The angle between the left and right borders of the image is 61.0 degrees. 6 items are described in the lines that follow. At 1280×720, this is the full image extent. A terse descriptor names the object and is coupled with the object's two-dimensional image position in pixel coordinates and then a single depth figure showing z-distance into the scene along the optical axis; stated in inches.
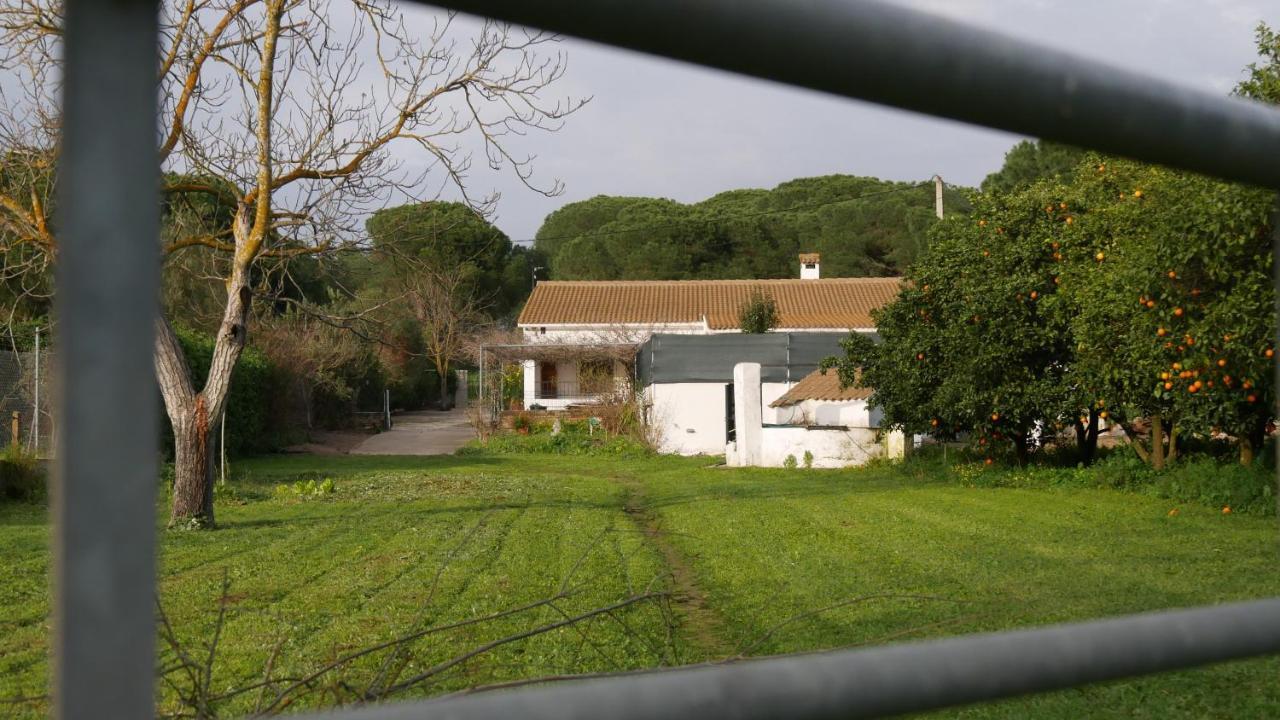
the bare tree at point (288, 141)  420.5
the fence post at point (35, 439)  525.7
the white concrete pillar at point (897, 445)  686.5
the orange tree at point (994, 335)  543.5
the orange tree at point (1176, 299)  346.9
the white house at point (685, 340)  922.1
